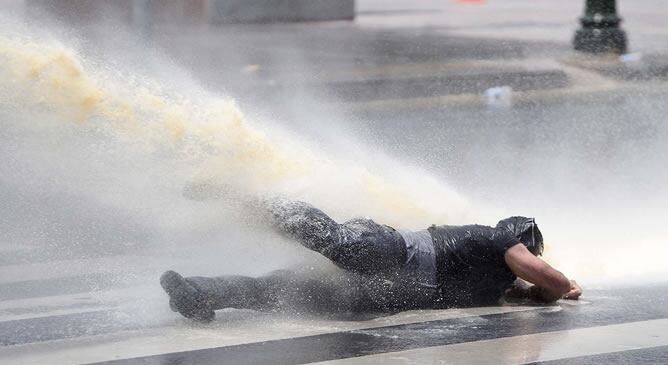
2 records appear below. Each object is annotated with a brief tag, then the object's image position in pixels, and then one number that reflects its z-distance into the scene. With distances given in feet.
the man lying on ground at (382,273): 39.83
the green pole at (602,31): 113.09
